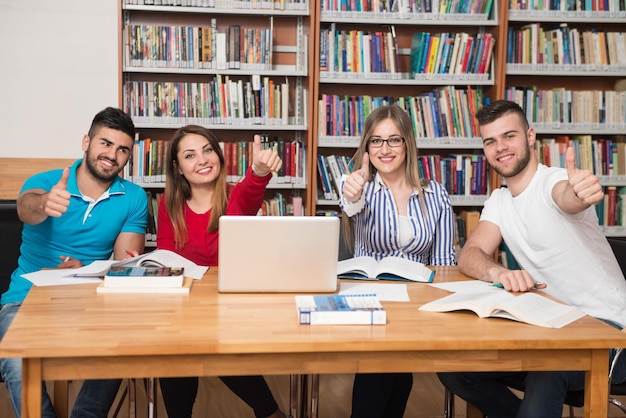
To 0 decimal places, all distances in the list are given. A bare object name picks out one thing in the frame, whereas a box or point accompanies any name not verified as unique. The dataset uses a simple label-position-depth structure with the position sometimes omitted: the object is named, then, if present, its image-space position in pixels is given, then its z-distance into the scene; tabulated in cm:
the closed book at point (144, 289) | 183
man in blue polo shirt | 247
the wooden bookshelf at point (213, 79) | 375
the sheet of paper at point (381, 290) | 182
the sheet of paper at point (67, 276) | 192
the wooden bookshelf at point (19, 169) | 375
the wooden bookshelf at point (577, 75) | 395
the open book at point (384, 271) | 205
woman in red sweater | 248
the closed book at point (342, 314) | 157
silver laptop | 174
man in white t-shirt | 203
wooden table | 140
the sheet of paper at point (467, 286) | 191
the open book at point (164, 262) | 203
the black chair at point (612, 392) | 189
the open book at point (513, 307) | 162
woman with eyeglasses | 250
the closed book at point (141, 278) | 185
